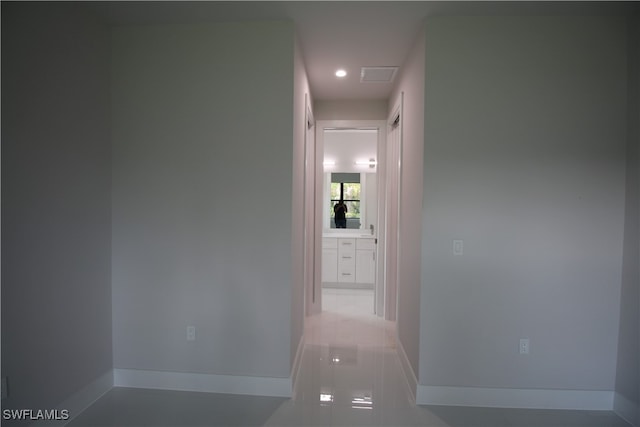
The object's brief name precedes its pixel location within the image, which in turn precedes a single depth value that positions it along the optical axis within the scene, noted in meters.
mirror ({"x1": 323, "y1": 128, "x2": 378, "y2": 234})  5.47
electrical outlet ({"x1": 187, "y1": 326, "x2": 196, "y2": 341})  2.34
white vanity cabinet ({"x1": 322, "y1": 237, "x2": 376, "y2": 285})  5.27
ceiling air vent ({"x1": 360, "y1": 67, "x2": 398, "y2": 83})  3.00
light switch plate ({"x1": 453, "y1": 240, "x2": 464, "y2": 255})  2.19
